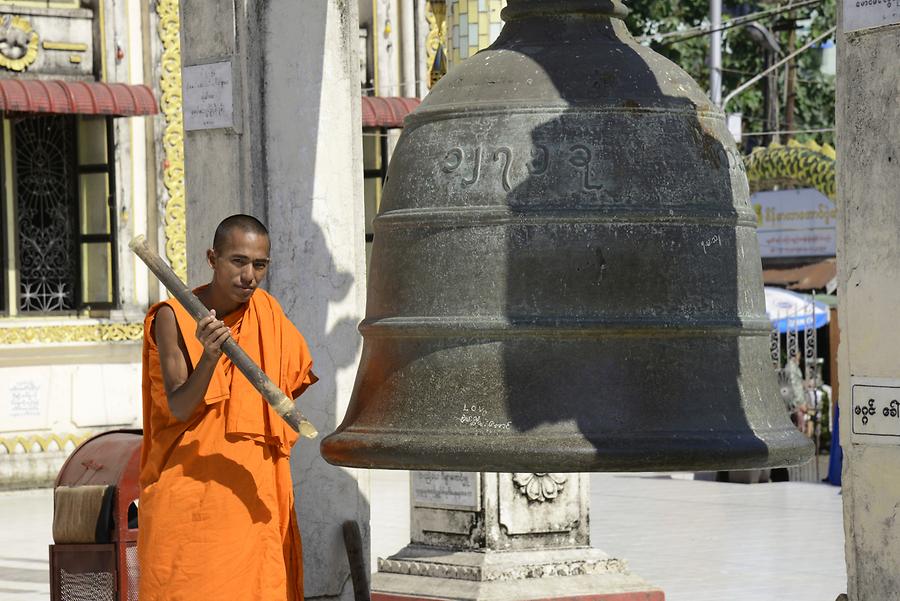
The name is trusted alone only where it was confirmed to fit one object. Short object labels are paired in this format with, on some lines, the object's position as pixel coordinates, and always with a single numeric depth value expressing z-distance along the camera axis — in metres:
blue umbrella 37.92
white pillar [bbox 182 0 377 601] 12.48
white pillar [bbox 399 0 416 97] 32.22
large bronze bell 5.17
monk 9.34
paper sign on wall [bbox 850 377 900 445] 7.80
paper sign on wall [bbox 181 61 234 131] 12.66
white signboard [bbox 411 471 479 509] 14.76
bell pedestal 14.20
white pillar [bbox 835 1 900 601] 7.51
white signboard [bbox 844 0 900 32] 7.44
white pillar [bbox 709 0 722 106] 48.97
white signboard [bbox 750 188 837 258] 46.84
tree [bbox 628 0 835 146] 61.45
